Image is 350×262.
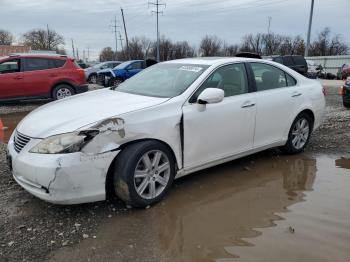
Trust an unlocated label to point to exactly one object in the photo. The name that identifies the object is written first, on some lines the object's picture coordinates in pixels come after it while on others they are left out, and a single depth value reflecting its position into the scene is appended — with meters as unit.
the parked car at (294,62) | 22.58
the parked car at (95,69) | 23.41
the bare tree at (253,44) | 69.81
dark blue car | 18.97
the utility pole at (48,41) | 81.99
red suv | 11.45
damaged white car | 3.49
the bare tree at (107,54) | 94.25
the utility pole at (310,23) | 36.81
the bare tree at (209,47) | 69.94
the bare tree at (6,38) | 85.42
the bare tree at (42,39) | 82.26
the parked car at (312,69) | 29.89
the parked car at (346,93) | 10.73
